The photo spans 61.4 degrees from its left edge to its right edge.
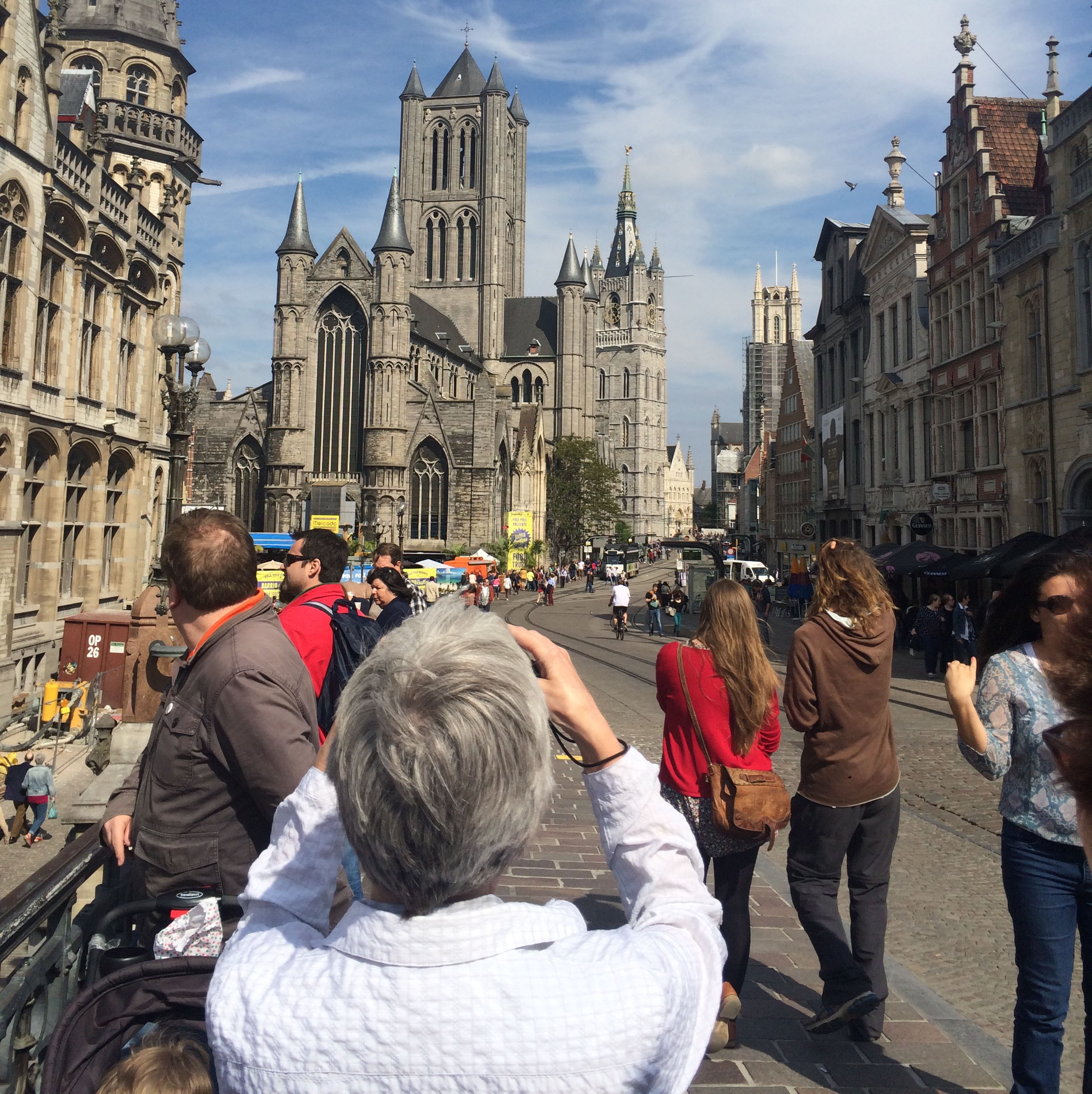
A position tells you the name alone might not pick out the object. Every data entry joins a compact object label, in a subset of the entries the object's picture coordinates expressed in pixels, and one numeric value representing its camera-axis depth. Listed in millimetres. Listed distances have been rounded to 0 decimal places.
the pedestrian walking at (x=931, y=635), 17047
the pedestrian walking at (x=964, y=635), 15016
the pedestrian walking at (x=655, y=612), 26516
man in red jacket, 4262
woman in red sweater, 3605
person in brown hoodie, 3605
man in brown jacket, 2404
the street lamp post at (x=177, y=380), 8984
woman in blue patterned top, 2758
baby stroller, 1787
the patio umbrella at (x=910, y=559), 19094
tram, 58147
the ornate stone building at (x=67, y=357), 15055
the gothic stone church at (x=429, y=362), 51250
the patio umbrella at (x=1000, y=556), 14664
